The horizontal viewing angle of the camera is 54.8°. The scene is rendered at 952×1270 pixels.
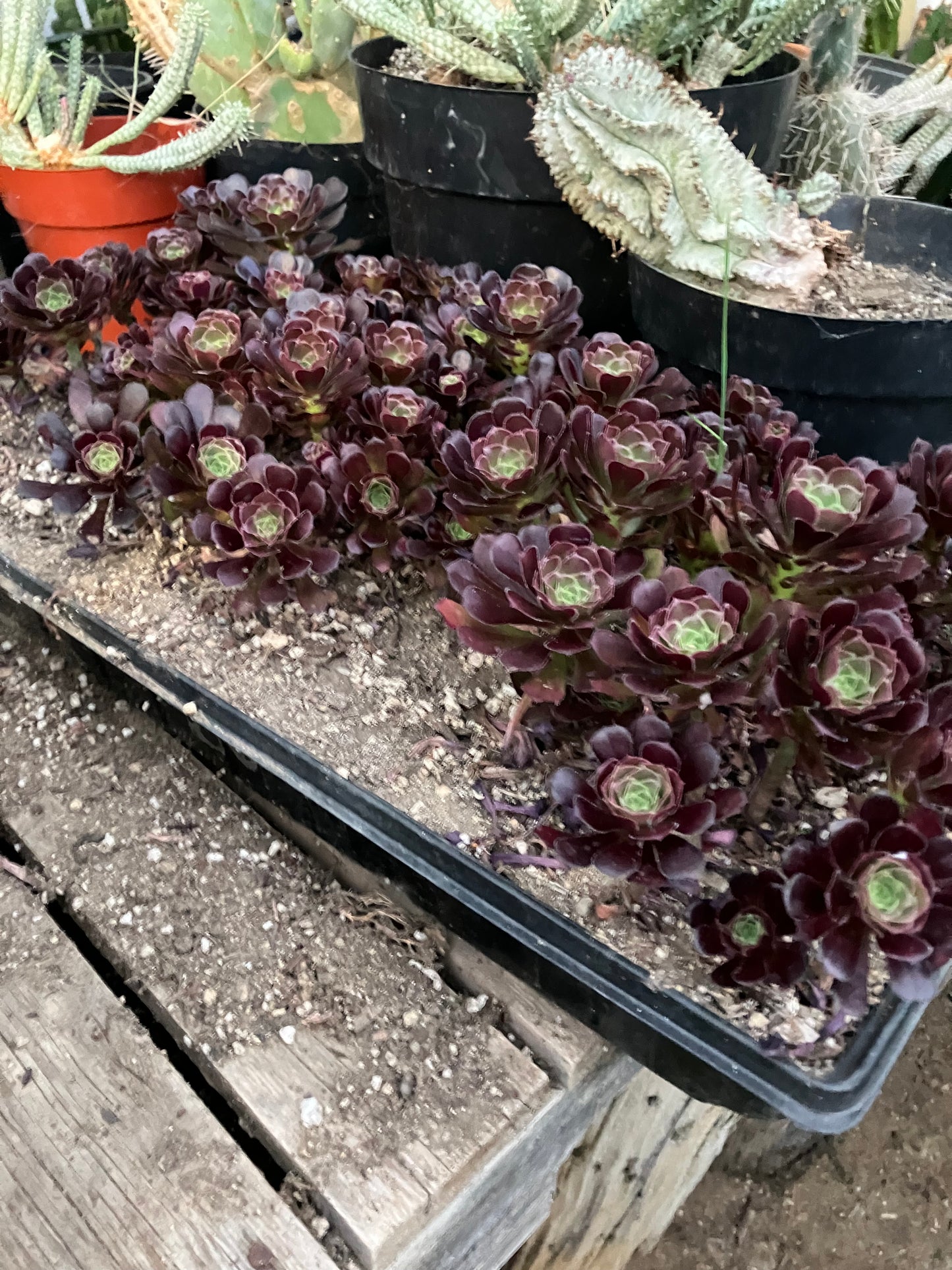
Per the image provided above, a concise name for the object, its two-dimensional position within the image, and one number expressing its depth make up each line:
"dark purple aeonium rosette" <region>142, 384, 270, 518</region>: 0.73
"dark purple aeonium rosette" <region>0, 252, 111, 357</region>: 0.90
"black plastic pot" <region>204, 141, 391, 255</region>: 1.24
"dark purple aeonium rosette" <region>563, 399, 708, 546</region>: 0.57
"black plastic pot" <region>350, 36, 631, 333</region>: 0.94
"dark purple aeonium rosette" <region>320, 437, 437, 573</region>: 0.72
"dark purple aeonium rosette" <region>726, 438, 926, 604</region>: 0.48
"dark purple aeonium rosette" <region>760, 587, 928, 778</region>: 0.45
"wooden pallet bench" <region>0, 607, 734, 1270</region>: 0.55
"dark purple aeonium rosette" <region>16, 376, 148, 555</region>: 0.79
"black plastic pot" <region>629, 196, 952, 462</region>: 0.77
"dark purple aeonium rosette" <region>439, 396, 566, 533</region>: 0.61
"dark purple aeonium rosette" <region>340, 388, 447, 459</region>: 0.73
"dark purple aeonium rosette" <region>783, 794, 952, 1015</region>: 0.42
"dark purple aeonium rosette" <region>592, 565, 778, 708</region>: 0.48
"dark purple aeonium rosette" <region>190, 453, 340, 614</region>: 0.70
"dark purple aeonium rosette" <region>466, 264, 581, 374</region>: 0.78
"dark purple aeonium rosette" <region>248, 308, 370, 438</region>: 0.73
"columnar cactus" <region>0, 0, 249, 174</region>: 1.13
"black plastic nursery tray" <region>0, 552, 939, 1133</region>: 0.48
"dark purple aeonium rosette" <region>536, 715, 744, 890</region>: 0.48
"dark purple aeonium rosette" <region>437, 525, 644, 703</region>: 0.52
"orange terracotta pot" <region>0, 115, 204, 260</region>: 1.26
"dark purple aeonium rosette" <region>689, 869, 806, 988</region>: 0.49
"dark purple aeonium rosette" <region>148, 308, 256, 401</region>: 0.80
